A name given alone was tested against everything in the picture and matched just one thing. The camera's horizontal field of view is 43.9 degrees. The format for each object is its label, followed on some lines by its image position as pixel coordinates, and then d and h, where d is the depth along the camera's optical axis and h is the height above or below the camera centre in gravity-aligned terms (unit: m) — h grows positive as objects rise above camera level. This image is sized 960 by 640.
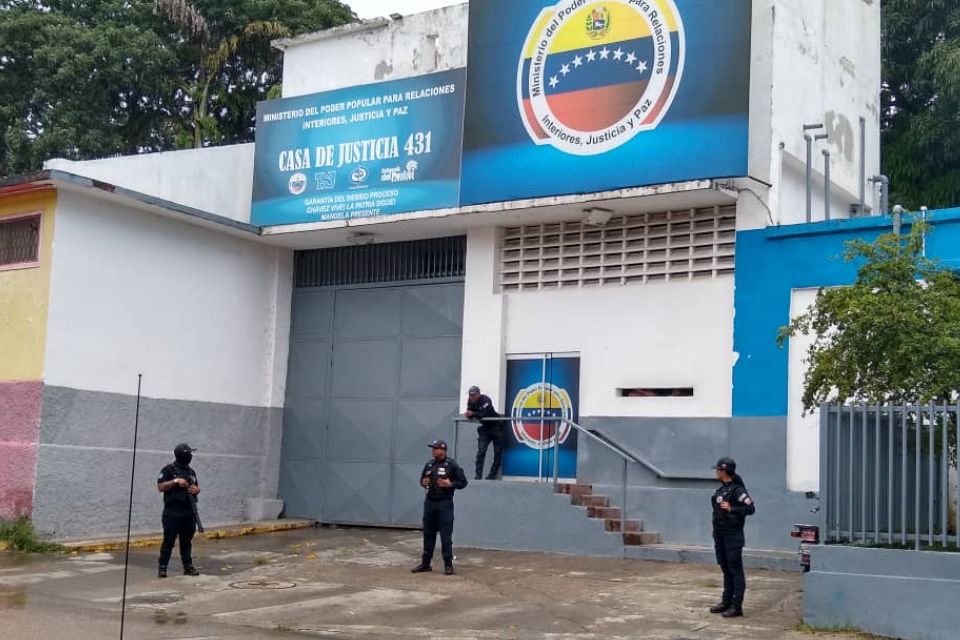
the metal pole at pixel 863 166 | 17.91 +4.64
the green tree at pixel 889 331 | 10.67 +1.30
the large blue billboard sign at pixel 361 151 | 18.08 +4.75
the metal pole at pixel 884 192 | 17.71 +4.20
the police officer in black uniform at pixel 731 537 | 11.34 -0.67
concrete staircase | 15.89 -0.69
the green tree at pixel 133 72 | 29.55 +9.41
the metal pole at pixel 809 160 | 16.42 +4.31
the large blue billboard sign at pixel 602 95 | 15.66 +5.06
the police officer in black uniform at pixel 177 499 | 14.03 -0.63
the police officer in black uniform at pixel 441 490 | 14.20 -0.41
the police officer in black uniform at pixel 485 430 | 17.33 +0.41
